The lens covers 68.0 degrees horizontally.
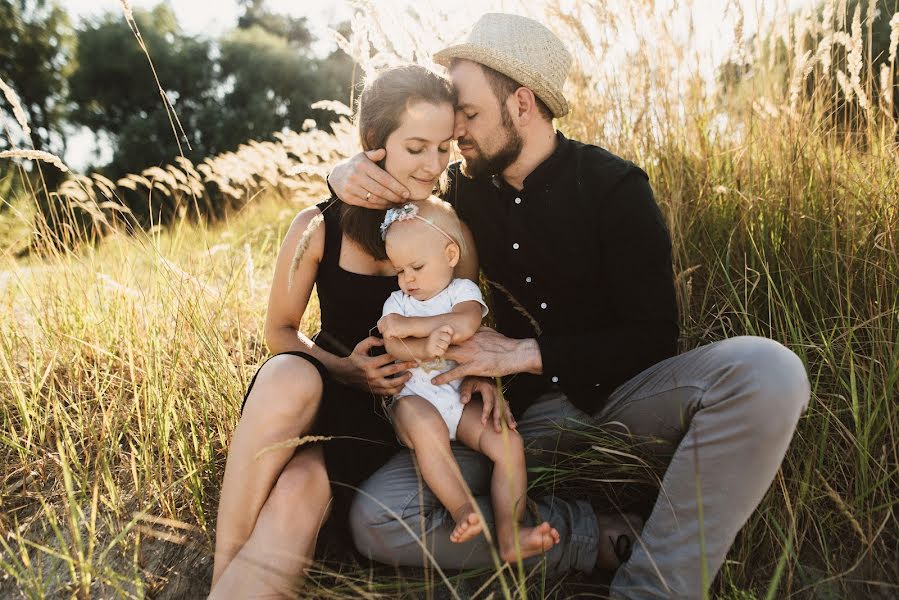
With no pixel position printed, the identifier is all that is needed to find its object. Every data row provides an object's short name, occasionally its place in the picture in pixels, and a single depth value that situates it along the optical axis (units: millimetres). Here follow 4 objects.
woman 1708
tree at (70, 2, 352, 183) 13539
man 1646
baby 1771
